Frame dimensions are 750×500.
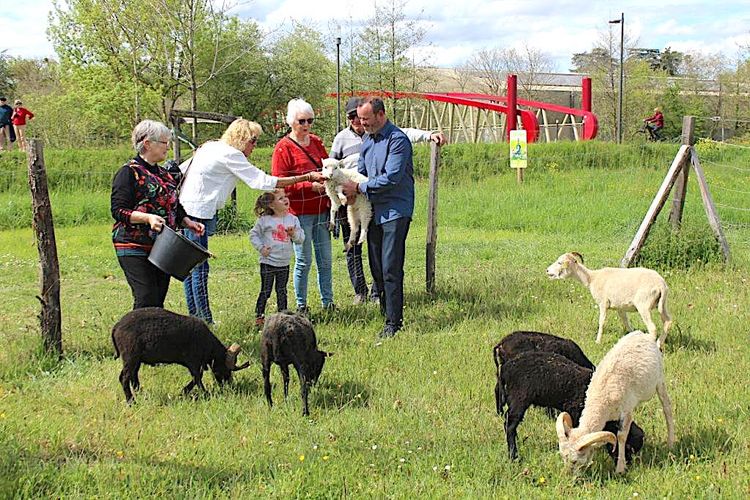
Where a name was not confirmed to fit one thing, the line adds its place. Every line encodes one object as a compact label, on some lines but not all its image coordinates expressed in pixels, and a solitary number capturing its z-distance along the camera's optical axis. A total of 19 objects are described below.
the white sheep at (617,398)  4.41
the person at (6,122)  23.27
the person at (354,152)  8.41
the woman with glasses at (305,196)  7.86
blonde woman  6.95
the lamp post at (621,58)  27.12
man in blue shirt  7.45
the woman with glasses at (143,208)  6.31
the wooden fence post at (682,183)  10.13
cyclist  30.50
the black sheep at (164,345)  5.69
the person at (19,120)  23.67
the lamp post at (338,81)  25.80
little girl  7.65
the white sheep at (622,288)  6.86
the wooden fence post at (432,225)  9.12
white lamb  7.70
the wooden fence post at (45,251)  6.64
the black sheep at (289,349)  5.62
